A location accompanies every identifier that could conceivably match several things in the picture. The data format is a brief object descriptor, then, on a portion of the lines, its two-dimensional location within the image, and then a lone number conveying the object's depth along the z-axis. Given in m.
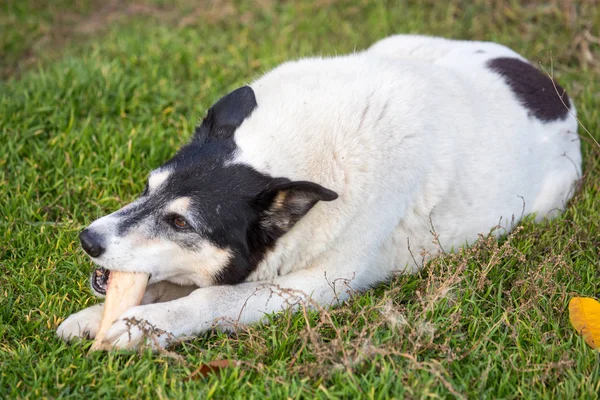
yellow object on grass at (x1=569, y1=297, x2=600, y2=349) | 3.90
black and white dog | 3.90
